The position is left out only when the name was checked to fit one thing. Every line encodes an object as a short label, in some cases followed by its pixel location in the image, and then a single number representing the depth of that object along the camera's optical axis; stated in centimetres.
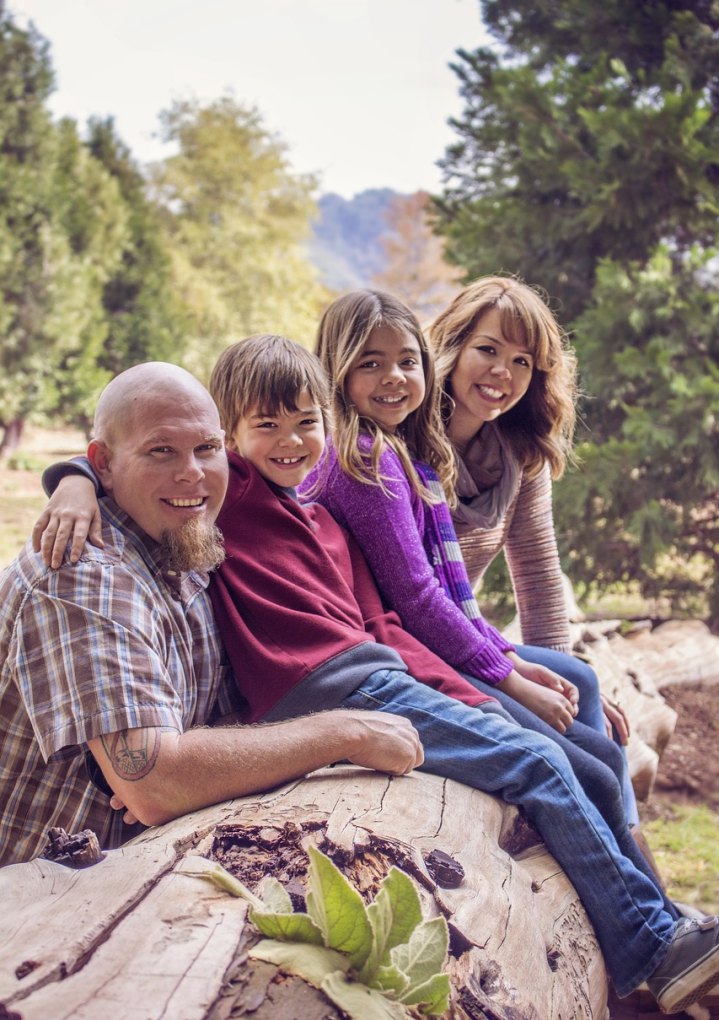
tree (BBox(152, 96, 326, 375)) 2016
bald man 171
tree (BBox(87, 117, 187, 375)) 1545
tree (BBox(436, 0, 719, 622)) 620
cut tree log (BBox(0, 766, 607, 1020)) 125
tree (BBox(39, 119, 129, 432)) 1311
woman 301
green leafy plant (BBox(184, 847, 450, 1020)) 133
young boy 209
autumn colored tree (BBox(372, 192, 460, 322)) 2498
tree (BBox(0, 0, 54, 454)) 1241
